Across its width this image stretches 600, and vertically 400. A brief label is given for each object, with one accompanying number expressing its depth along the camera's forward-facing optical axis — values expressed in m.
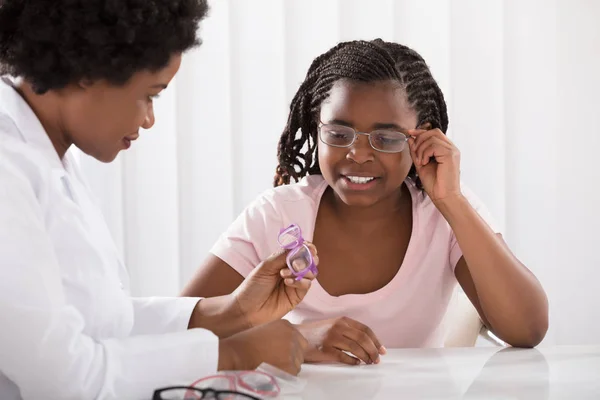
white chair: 2.06
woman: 1.47
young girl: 1.92
